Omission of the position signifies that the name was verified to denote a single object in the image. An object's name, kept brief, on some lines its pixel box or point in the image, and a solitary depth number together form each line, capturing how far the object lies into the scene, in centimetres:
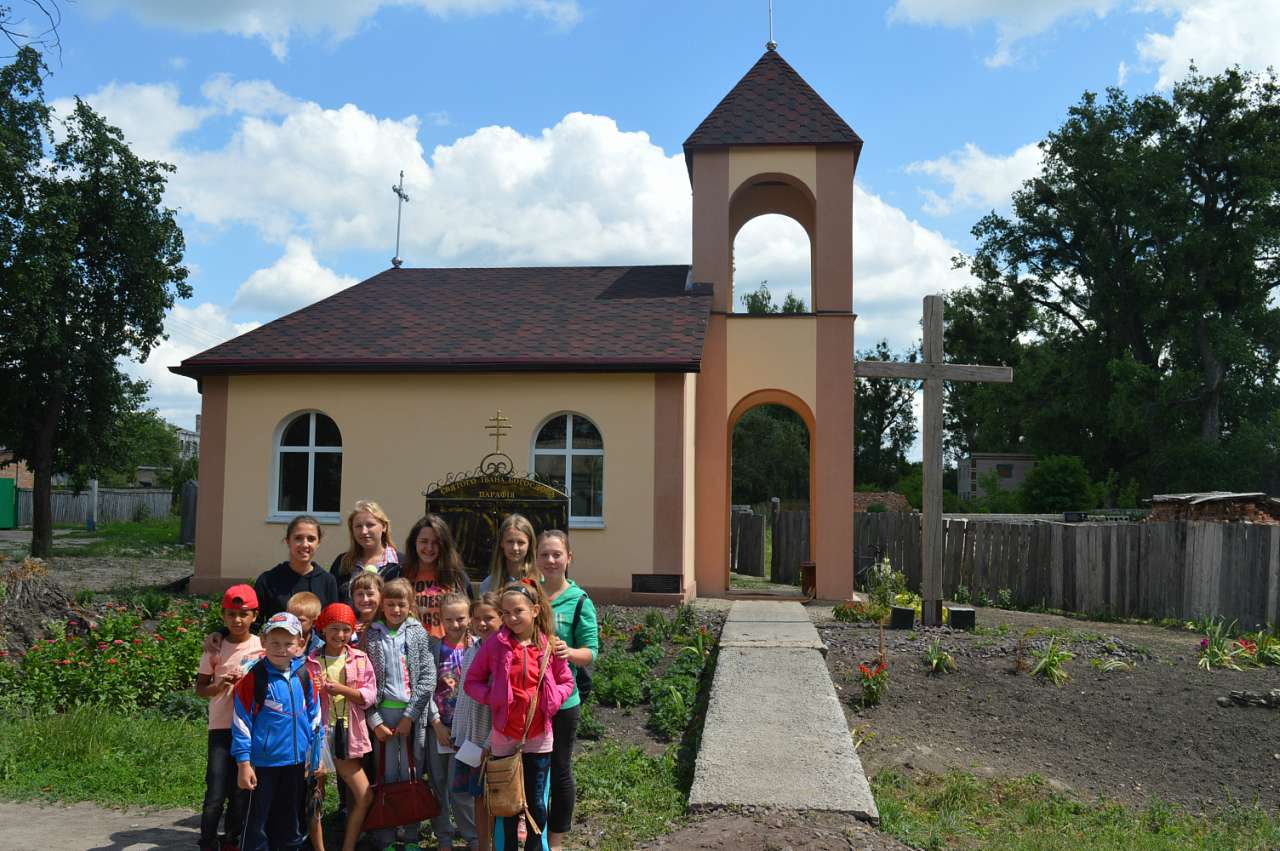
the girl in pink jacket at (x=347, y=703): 489
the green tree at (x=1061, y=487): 3591
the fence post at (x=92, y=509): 3303
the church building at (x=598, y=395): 1418
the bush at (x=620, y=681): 819
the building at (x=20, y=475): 4691
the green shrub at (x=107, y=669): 769
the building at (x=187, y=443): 8984
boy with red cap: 481
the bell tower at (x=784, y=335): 1548
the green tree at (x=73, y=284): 1905
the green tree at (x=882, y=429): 5803
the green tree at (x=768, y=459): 4672
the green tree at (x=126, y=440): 2244
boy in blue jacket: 463
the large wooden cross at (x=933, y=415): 1148
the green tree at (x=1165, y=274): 3431
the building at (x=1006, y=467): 4962
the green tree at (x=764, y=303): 5119
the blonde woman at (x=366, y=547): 571
